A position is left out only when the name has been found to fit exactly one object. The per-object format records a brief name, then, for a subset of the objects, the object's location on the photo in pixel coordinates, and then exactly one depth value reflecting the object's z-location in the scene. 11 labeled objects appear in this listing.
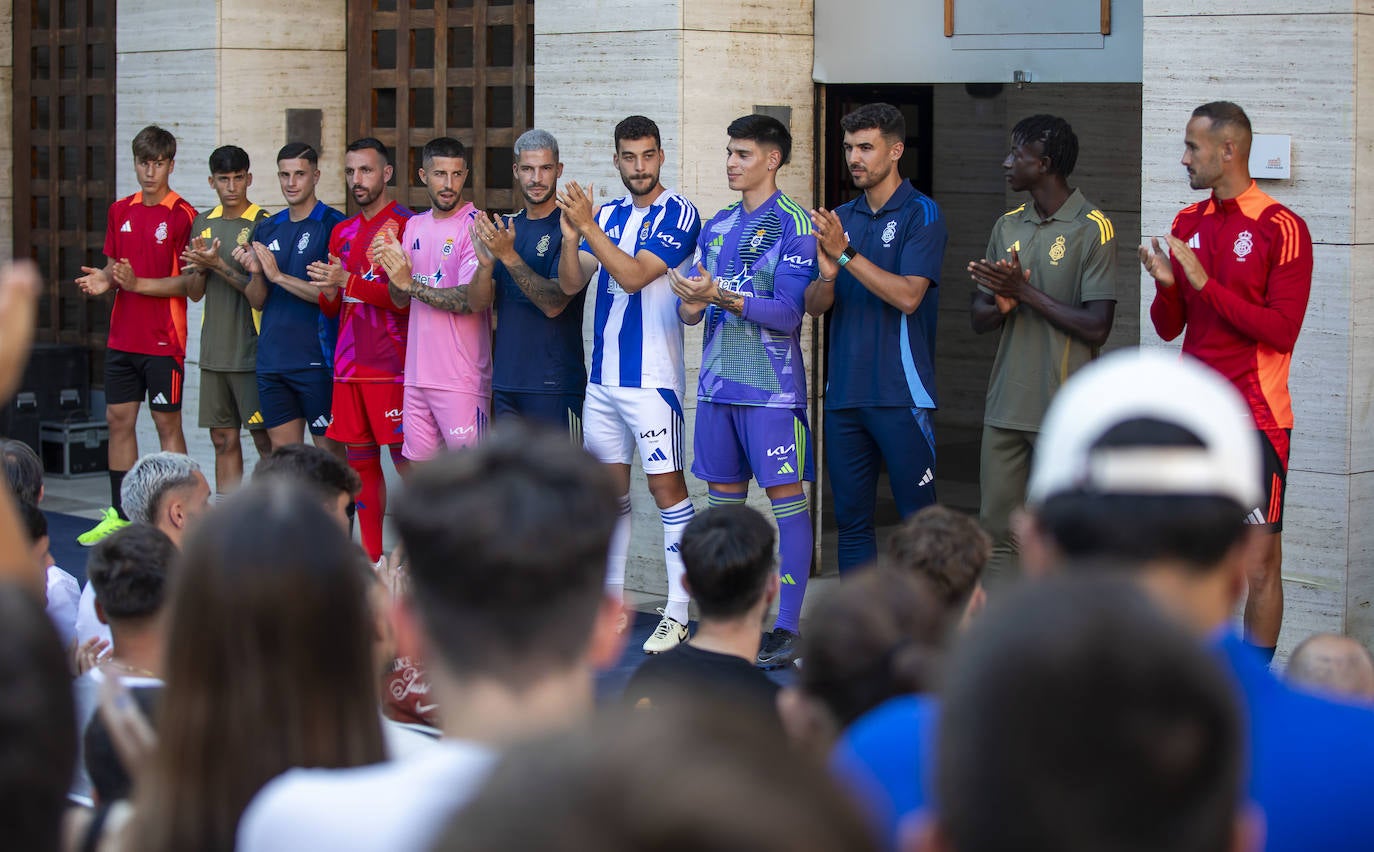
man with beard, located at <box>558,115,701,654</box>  13.05
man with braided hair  11.79
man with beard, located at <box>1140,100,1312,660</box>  10.70
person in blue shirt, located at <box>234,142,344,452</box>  15.59
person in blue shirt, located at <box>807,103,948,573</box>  12.45
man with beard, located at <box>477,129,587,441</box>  13.71
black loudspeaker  21.37
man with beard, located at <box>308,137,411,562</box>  14.88
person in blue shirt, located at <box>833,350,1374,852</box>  3.43
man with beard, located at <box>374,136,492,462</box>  14.22
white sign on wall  11.69
